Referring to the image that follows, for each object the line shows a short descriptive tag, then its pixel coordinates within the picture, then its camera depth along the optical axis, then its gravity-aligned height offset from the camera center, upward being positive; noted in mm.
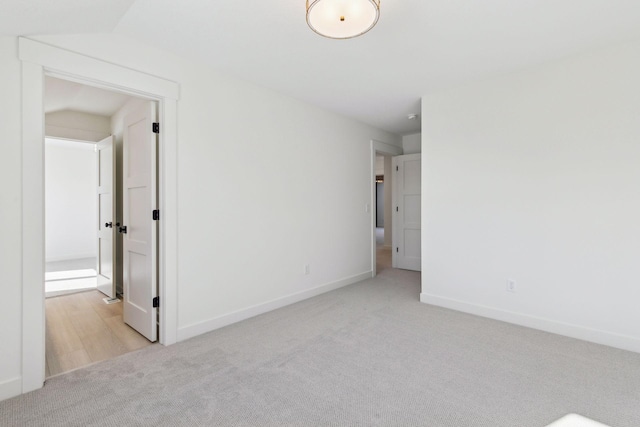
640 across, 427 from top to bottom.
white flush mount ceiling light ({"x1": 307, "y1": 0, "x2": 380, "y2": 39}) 1608 +1040
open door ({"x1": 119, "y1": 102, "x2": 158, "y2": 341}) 2641 -79
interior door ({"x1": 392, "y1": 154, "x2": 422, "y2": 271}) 5340 +0
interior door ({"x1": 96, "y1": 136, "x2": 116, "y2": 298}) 3806 -28
